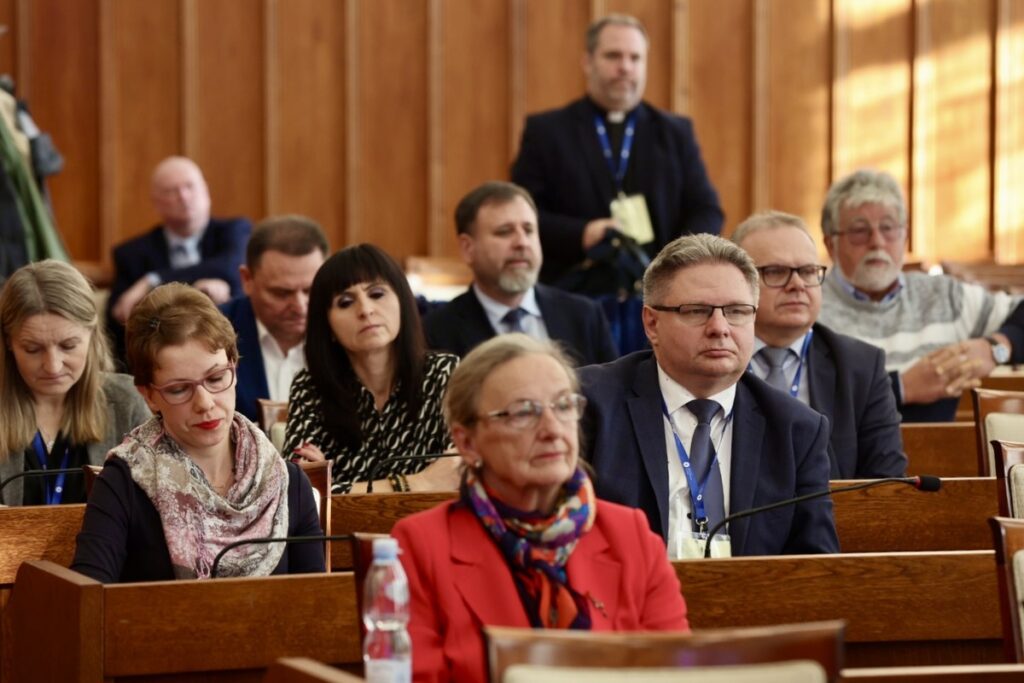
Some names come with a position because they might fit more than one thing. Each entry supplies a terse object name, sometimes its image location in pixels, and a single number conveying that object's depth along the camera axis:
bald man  13.90
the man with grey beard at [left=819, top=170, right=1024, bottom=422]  10.37
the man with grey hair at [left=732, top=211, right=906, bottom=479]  8.26
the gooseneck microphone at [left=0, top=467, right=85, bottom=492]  6.99
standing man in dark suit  12.66
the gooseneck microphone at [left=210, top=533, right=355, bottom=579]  5.59
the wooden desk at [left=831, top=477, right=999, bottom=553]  7.39
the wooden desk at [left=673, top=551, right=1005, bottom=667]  5.74
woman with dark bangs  8.25
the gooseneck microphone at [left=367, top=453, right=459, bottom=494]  7.05
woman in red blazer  4.87
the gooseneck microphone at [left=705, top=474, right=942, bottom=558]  5.94
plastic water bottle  4.46
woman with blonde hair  7.79
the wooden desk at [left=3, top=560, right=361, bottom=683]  5.51
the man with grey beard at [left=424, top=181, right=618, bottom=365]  10.30
